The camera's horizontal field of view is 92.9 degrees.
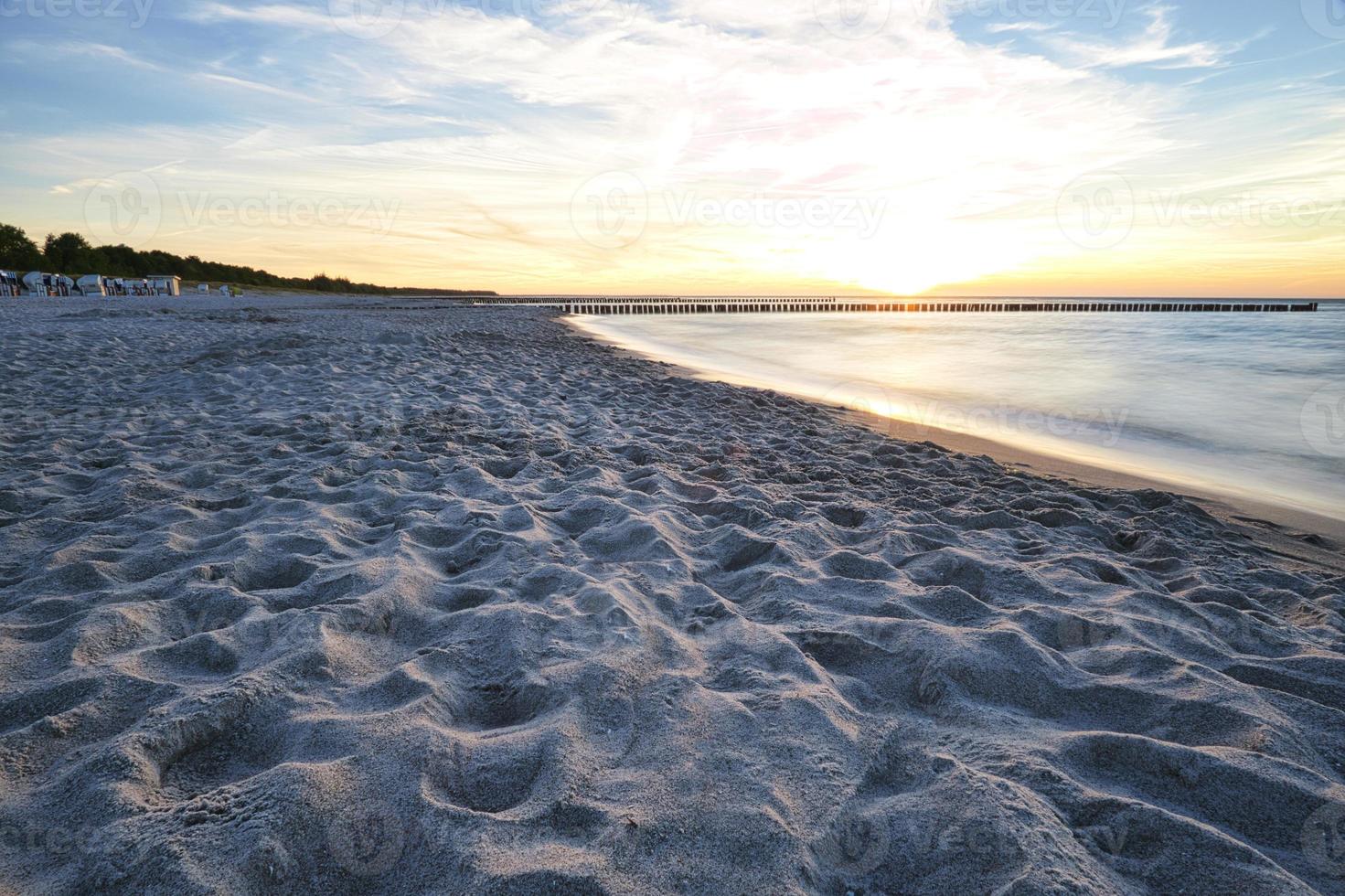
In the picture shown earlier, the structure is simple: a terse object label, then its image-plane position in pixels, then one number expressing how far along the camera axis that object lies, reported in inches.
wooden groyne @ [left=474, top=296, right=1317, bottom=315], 2576.3
